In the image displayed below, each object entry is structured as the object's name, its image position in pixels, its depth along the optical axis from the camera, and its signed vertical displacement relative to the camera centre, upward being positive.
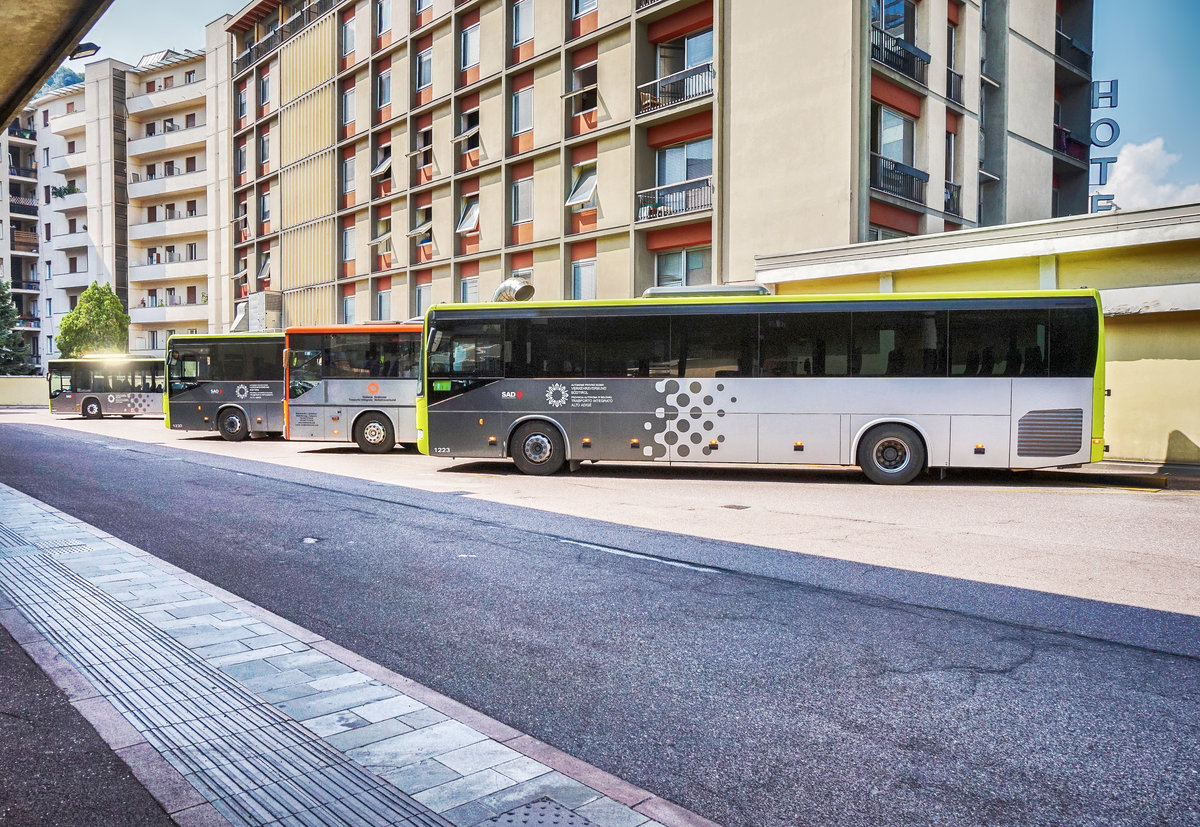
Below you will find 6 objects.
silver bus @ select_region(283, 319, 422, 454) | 20.77 -0.22
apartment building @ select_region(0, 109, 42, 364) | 69.00 +12.50
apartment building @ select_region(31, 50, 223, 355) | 52.81 +12.17
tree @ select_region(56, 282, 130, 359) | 49.53 +2.81
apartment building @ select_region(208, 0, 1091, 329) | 21.45 +7.42
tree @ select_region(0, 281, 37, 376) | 56.28 +2.04
